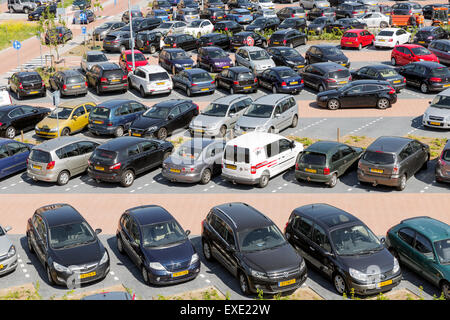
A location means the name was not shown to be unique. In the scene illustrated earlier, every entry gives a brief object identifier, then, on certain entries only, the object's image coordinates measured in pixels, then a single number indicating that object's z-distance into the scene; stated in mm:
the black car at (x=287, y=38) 40594
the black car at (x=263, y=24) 45975
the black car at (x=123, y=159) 21109
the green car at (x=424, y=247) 13609
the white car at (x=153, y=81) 31938
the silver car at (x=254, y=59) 34594
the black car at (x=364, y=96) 29062
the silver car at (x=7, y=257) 14664
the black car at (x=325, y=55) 35500
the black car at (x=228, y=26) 45906
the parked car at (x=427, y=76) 30750
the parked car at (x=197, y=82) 31903
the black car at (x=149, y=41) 42656
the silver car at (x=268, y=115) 24531
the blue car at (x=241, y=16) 49119
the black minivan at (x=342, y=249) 13273
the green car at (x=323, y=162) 20327
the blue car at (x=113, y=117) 25984
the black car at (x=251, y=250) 13250
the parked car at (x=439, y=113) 25109
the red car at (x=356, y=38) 41312
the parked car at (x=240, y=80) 31656
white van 20469
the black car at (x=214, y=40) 41750
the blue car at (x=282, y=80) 31281
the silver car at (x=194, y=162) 21016
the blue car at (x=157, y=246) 13961
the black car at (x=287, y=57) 35219
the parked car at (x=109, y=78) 32500
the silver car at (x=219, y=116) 25391
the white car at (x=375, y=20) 47156
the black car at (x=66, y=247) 14000
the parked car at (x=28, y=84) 32731
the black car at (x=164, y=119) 25062
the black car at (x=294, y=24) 45438
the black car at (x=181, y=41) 42000
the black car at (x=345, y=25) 45500
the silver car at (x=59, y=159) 21547
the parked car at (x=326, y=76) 31422
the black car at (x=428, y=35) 39656
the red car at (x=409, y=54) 34938
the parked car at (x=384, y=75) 30875
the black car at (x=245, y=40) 41000
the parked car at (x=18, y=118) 26891
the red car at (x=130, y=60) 36281
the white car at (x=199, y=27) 45750
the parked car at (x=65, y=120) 26328
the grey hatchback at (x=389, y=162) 19672
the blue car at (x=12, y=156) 22609
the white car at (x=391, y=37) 40469
